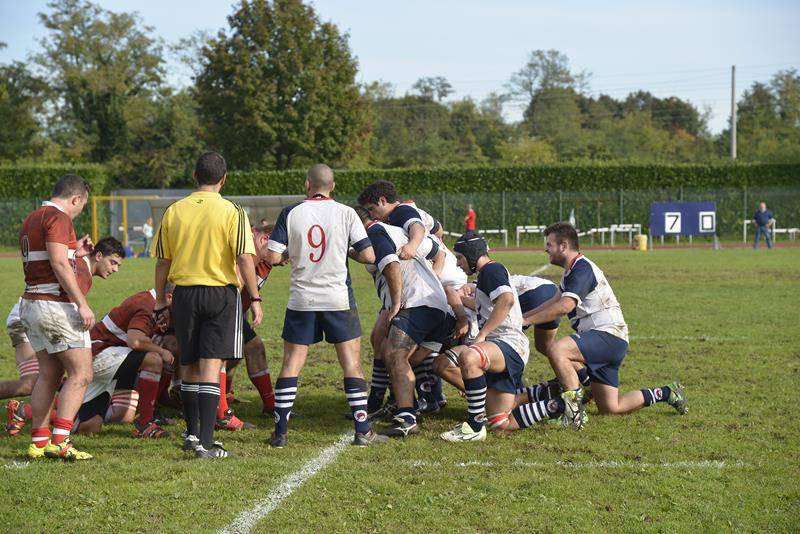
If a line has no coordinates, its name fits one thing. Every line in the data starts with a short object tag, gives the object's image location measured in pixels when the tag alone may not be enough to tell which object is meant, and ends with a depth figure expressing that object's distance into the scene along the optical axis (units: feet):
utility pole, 360.89
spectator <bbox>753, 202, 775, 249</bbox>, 233.76
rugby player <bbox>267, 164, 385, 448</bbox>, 43.78
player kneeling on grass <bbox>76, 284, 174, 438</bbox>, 46.60
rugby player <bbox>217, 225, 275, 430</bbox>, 50.88
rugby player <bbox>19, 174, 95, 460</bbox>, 39.24
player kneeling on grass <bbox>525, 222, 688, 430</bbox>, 48.29
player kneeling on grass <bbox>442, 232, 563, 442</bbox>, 45.14
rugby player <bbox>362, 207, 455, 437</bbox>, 46.14
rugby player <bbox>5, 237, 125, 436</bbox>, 46.52
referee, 40.86
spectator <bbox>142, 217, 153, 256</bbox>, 233.14
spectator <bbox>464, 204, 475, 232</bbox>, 245.04
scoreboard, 262.88
